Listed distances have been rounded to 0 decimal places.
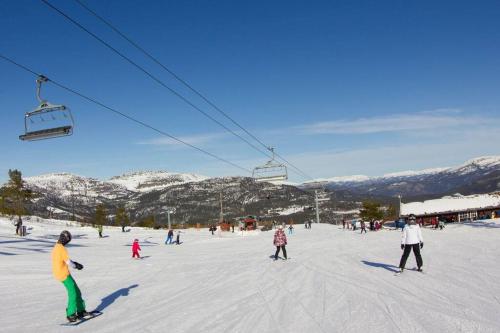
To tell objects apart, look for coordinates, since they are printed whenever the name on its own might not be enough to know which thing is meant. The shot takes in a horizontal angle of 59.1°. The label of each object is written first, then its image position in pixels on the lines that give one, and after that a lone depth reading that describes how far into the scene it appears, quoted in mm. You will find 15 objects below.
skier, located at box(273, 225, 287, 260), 18788
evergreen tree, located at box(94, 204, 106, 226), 83238
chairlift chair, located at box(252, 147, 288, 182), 35156
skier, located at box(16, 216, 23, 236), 37125
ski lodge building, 95219
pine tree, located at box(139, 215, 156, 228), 99750
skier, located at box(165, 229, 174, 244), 36306
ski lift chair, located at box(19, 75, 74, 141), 13266
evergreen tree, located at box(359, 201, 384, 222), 106750
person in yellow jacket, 8248
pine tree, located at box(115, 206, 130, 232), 87169
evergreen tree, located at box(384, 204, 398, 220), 136650
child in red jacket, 23252
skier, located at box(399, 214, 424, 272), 13203
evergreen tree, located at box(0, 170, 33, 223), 51500
